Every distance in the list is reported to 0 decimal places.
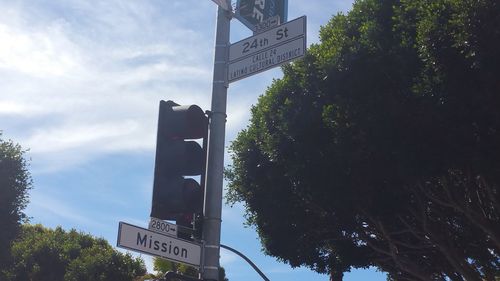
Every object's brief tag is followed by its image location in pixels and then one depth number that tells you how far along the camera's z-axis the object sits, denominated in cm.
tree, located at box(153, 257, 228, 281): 2359
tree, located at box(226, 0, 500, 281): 1252
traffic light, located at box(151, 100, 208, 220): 593
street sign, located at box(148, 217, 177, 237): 585
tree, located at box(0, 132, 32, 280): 2298
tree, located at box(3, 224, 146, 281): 2862
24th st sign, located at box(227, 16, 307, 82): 663
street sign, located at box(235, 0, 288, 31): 716
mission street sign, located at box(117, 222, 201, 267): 559
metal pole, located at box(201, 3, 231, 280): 622
